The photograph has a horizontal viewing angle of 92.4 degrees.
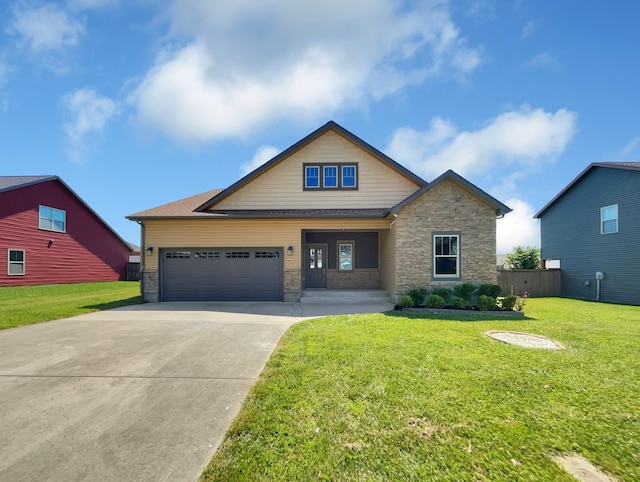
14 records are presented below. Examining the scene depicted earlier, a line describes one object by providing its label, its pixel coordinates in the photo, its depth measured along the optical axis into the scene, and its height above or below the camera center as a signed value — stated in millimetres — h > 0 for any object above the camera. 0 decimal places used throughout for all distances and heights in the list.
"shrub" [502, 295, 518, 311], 9700 -1582
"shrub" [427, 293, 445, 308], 10036 -1618
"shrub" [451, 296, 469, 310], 10062 -1673
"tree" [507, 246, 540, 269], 19781 -361
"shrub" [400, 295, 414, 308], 10164 -1647
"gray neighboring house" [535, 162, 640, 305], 13508 +953
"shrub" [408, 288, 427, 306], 10594 -1508
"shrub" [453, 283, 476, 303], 10648 -1339
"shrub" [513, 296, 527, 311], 9891 -1737
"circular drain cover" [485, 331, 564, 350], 5832 -1788
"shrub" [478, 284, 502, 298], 10531 -1317
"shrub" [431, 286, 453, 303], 10602 -1392
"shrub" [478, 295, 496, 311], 9734 -1616
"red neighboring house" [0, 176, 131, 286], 17438 +1080
